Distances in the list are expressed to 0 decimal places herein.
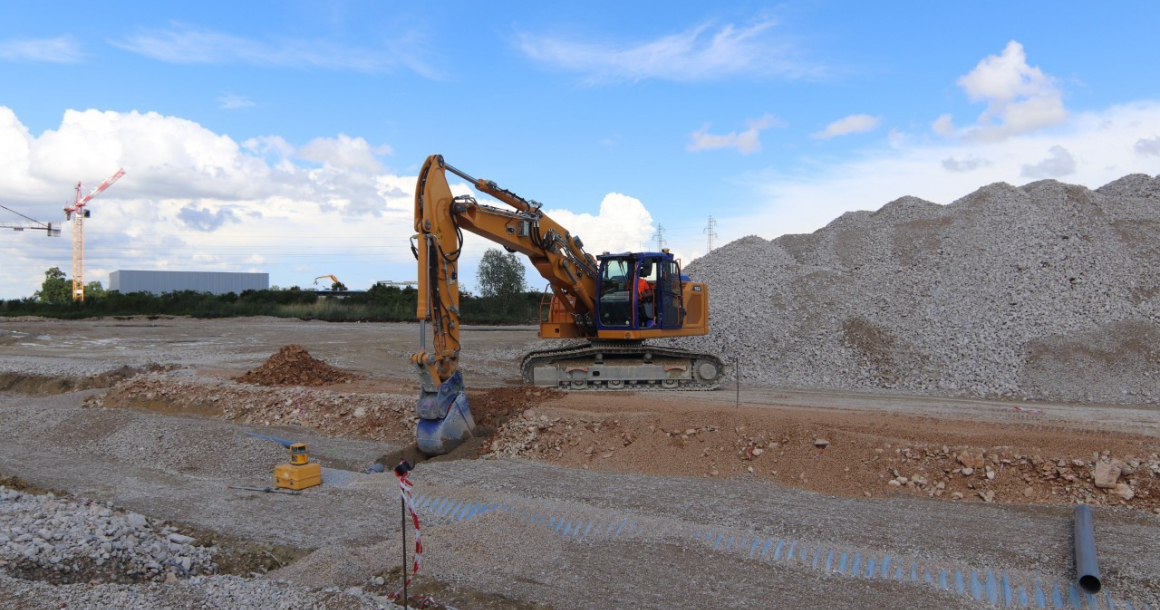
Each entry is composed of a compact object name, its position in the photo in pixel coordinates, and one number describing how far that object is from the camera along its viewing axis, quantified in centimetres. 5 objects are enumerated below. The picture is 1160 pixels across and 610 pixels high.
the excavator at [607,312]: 1401
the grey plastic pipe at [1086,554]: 600
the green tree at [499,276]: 4797
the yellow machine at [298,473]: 925
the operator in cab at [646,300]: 1587
